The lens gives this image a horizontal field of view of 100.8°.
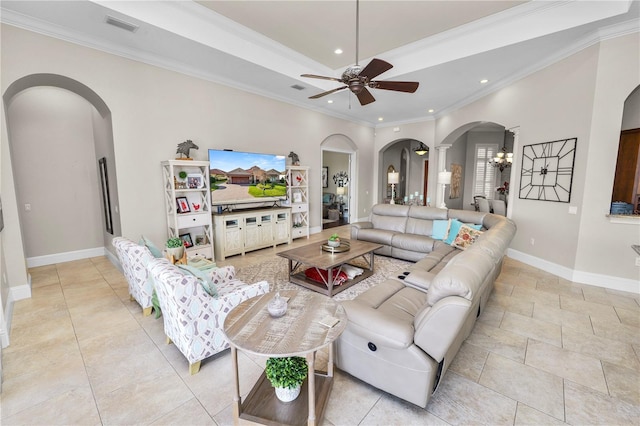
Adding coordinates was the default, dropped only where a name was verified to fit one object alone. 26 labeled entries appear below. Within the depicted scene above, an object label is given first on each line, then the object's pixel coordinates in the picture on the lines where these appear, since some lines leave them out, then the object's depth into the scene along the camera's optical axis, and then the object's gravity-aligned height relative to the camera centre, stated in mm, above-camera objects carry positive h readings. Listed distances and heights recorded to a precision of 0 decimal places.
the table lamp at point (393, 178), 6073 +97
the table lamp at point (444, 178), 5703 +90
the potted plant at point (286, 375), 1573 -1149
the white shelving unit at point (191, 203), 4352 -360
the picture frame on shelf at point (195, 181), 4672 +25
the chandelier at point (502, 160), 7968 +680
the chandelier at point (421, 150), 9166 +1112
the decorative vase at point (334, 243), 3856 -887
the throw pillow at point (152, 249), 2917 -746
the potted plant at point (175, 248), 3729 -928
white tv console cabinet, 4941 -957
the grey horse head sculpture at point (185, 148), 4422 +572
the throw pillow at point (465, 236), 4094 -848
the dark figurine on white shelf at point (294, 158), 6232 +572
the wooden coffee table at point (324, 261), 3451 -1033
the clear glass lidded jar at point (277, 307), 1666 -791
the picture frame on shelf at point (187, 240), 4562 -1002
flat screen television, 4973 +107
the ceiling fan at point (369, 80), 2987 +1231
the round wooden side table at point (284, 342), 1409 -851
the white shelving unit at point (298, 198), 6266 -376
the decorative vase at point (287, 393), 1638 -1307
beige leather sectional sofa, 1521 -1007
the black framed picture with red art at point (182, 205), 4547 -386
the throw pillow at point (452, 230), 4425 -812
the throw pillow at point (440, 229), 4652 -836
